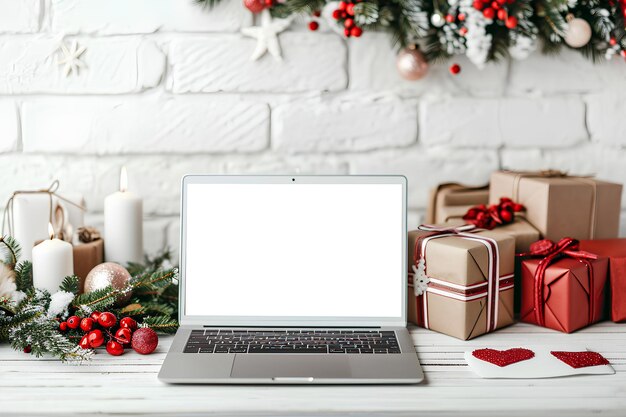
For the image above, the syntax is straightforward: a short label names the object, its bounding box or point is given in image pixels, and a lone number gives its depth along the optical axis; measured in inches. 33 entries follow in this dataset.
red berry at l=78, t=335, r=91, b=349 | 38.9
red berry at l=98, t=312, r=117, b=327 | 39.8
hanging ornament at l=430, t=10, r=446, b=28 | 50.3
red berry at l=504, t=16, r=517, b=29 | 49.4
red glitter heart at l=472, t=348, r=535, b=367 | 37.6
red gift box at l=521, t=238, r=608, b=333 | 42.5
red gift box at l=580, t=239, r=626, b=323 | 44.4
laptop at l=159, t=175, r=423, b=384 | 42.6
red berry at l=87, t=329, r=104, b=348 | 38.9
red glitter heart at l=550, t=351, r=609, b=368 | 37.2
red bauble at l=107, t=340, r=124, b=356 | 38.7
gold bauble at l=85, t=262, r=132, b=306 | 43.5
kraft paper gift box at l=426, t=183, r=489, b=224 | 50.9
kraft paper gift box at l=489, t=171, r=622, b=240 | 46.4
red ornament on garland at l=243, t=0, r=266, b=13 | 51.4
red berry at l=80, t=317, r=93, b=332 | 39.8
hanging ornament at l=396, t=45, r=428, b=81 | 51.6
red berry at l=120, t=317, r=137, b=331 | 40.2
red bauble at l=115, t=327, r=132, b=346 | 39.4
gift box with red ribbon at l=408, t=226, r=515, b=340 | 41.3
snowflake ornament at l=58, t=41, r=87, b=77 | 52.6
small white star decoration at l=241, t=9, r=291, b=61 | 52.6
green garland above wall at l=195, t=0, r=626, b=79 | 50.6
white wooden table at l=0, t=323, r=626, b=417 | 32.7
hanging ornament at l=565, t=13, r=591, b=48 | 50.9
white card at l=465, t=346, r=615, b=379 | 36.0
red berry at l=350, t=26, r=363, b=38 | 51.5
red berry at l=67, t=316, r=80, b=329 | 40.2
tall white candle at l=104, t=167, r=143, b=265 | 48.3
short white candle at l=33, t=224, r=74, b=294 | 42.8
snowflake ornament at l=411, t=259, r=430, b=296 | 43.2
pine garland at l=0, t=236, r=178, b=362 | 38.1
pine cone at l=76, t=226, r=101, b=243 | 49.1
